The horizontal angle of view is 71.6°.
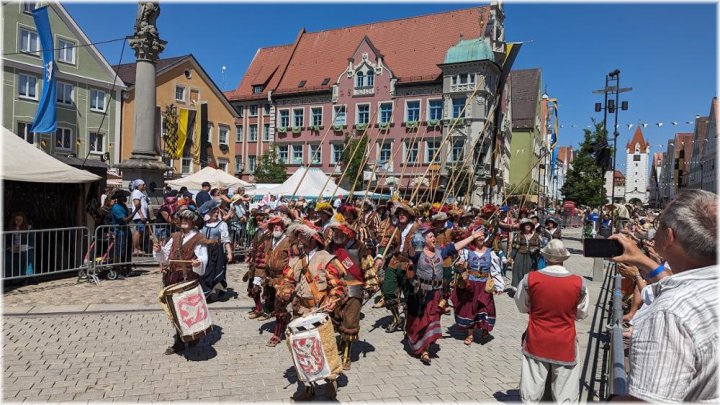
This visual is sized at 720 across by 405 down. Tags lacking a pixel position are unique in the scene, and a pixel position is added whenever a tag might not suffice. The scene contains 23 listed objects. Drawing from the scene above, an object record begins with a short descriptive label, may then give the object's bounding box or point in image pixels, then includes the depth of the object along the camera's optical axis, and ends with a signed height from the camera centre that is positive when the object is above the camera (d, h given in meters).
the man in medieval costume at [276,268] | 6.60 -1.16
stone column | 13.73 +2.18
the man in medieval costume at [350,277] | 5.80 -1.07
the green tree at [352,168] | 34.71 +1.41
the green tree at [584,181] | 37.03 +1.09
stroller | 10.02 -1.67
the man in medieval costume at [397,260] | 7.50 -1.11
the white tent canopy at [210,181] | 19.08 +0.09
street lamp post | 19.16 +3.77
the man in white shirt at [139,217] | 11.42 -0.84
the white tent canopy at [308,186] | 18.75 +0.01
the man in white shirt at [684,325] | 1.66 -0.43
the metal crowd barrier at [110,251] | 10.00 -1.49
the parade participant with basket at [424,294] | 6.36 -1.37
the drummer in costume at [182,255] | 6.23 -0.92
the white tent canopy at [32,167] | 9.16 +0.21
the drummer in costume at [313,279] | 5.13 -0.98
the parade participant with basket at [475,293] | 7.32 -1.51
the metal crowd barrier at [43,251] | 9.01 -1.42
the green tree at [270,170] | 42.31 +1.28
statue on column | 13.73 +4.08
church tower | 111.94 +7.10
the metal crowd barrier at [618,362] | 2.55 -0.96
